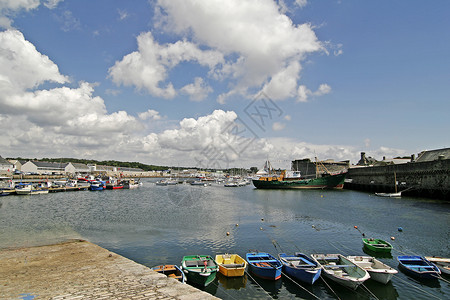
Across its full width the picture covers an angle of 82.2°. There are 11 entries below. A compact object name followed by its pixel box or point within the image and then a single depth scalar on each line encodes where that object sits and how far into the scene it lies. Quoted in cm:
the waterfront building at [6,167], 10799
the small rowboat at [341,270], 1247
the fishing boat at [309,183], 8081
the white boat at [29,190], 5762
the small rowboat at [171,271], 1257
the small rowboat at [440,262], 1436
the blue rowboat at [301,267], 1316
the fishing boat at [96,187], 7352
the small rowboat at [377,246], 1780
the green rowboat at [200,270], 1278
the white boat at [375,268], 1300
